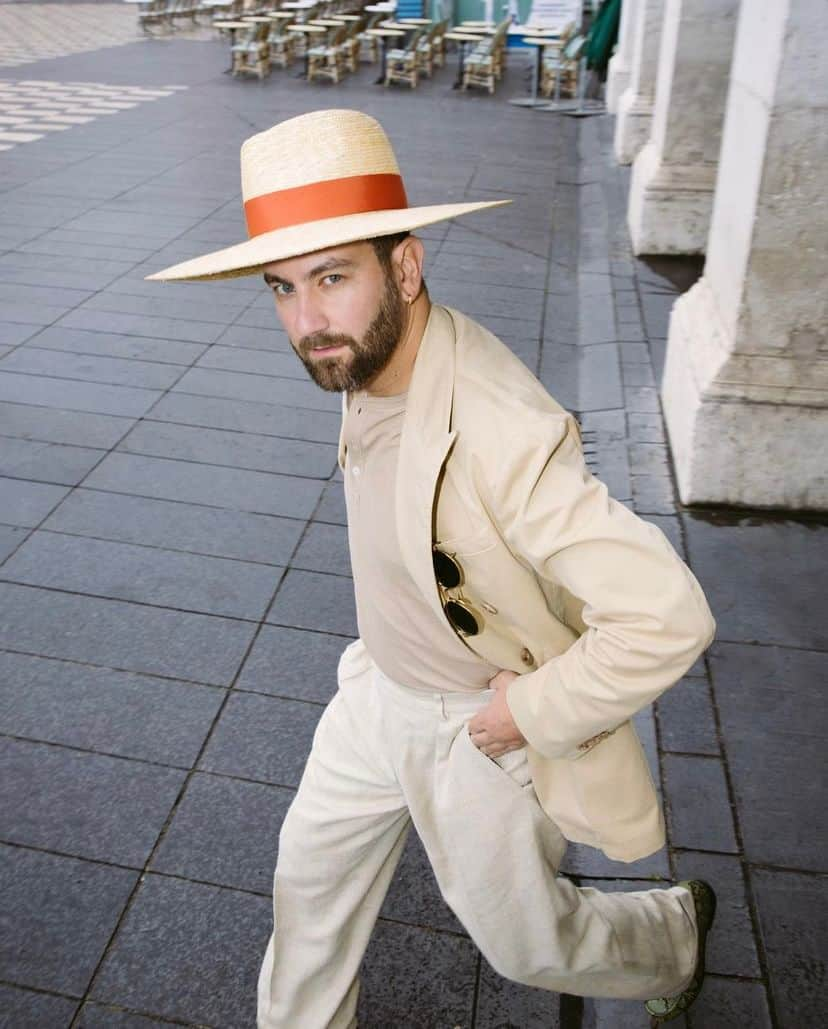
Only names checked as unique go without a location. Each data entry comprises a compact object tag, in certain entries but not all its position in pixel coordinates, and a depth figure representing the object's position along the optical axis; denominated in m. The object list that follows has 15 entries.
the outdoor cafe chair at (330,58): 17.98
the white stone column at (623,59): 13.93
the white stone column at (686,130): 7.71
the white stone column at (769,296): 4.05
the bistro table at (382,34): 18.37
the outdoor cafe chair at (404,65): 17.62
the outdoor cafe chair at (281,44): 19.83
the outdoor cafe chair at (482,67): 17.73
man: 1.60
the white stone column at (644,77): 10.96
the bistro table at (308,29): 18.73
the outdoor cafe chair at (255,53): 18.38
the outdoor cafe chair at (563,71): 17.34
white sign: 20.41
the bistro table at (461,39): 17.78
